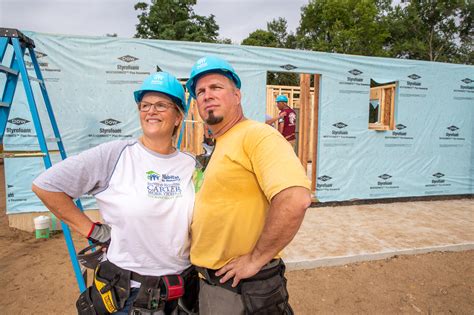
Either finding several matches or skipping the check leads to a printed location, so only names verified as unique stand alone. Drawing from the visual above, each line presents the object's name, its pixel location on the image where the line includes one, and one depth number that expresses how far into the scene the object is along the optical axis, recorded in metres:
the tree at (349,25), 26.03
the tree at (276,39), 28.33
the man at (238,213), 1.28
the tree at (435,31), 26.03
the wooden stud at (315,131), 6.23
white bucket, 4.66
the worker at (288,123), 7.57
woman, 1.43
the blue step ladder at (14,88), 2.44
